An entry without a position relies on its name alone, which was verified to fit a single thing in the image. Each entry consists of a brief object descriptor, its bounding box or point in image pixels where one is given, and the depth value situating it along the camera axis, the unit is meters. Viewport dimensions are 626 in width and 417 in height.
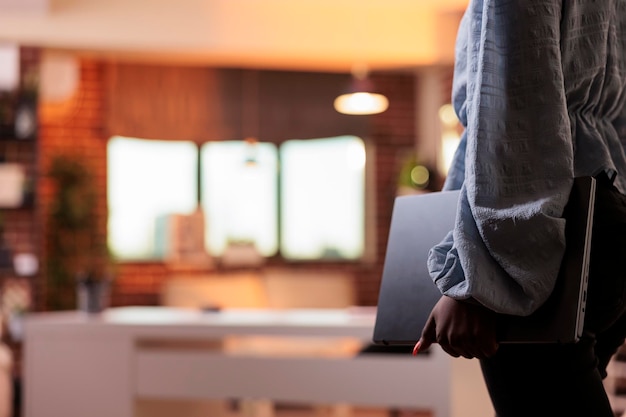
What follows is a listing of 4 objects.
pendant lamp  5.78
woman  1.03
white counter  3.90
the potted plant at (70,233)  7.01
